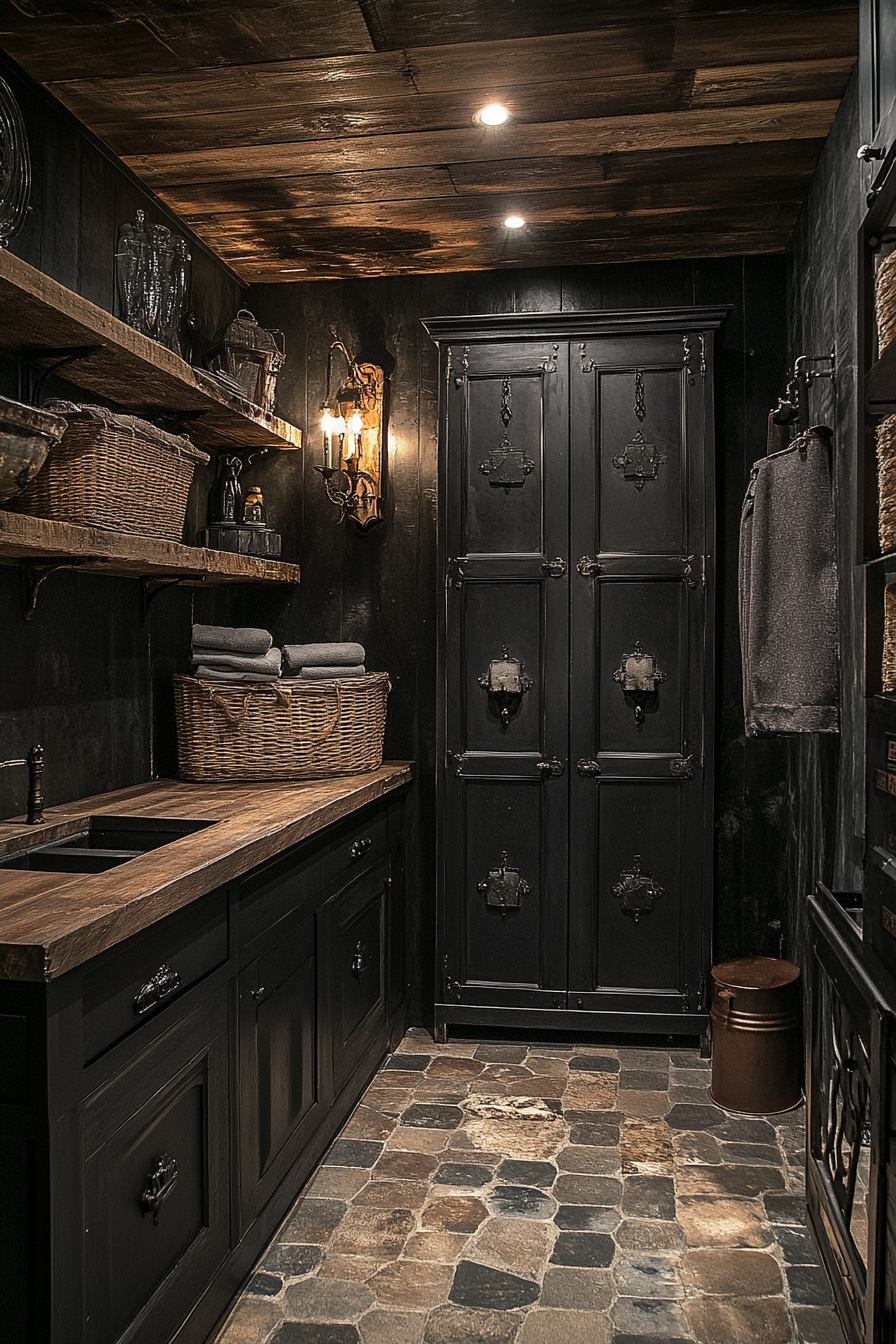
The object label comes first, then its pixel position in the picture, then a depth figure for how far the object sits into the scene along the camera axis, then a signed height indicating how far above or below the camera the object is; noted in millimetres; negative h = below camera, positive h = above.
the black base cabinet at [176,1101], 1541 -794
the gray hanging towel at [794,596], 2648 +167
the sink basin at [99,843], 2355 -416
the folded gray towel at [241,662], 3334 +4
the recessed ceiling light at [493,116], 2695 +1368
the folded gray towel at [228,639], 3361 +75
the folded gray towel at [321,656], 3471 +24
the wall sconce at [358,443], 3873 +785
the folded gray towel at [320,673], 3484 -32
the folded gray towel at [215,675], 3305 -36
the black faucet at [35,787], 2521 -285
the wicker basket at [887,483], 1834 +305
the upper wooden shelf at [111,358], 2170 +728
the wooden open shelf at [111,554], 2133 +255
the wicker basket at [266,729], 3271 -202
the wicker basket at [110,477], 2344 +423
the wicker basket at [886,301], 1810 +609
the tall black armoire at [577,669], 3633 -20
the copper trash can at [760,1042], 3182 -1111
